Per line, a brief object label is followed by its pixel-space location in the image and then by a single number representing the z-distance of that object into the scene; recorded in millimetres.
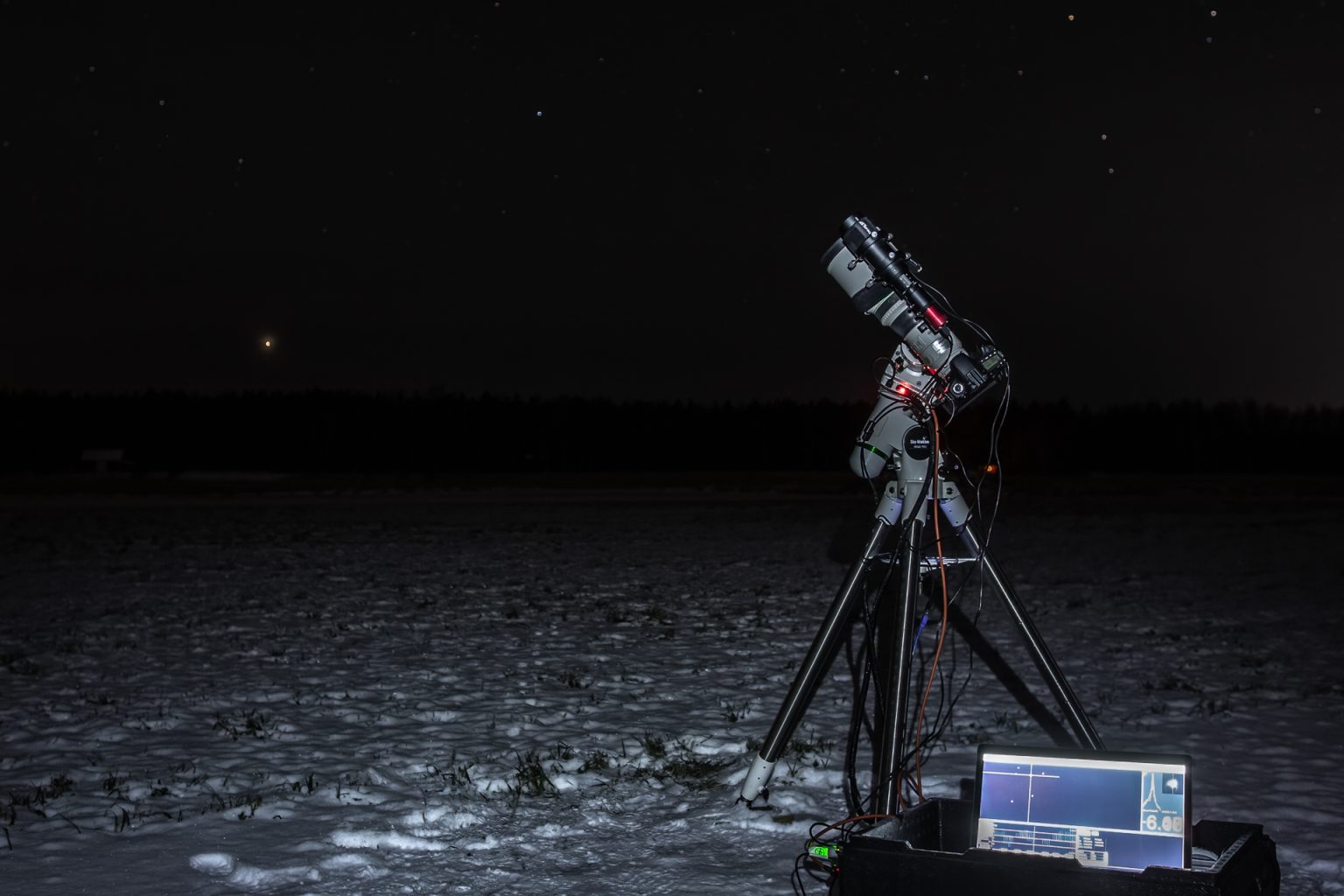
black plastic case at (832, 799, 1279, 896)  2805
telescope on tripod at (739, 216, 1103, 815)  3951
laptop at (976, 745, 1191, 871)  3209
